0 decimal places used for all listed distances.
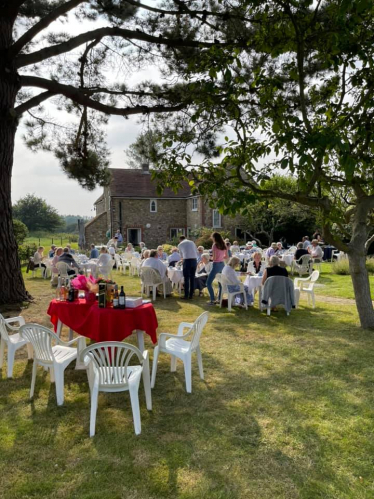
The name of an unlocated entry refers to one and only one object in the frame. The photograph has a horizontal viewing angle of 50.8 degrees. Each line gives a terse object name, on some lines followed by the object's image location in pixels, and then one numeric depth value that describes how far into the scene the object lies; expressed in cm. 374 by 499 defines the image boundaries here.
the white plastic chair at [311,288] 952
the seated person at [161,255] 1411
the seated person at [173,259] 1363
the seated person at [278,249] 1548
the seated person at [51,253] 1690
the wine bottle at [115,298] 514
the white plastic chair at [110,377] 354
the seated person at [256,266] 1110
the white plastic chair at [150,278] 1046
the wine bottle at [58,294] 568
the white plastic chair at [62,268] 1232
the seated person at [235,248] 1889
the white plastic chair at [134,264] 1589
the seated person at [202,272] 1136
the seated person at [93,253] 1656
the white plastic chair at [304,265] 1507
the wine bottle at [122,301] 513
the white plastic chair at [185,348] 454
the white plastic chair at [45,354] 411
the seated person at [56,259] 1269
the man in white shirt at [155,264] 1048
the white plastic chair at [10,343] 488
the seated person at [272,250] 1527
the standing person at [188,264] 1016
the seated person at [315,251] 1609
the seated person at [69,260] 1254
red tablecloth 496
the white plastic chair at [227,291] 902
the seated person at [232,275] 887
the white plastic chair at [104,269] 1291
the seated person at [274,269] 852
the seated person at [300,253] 1546
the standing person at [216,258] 966
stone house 3169
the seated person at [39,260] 1519
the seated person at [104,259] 1287
